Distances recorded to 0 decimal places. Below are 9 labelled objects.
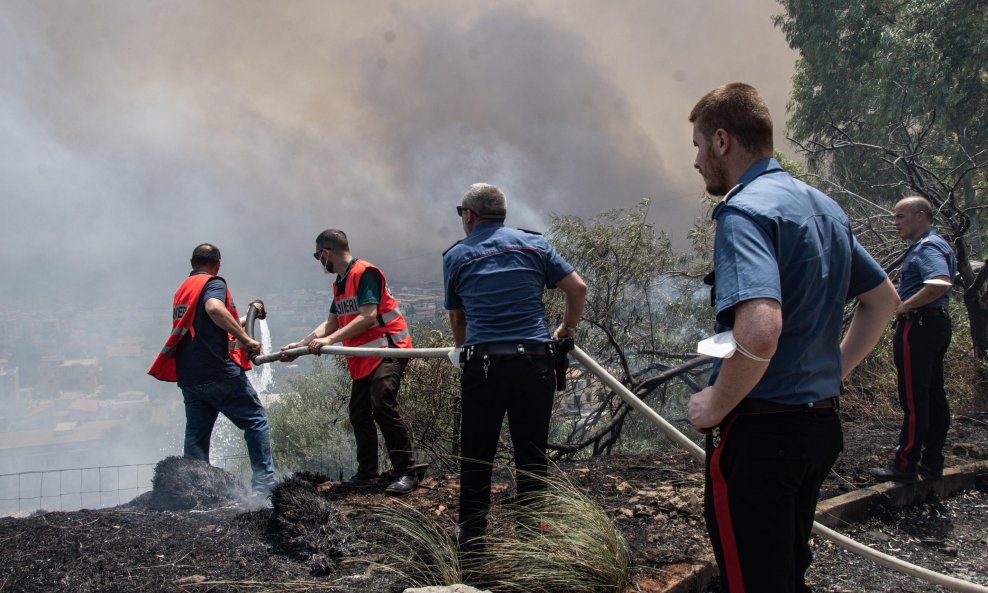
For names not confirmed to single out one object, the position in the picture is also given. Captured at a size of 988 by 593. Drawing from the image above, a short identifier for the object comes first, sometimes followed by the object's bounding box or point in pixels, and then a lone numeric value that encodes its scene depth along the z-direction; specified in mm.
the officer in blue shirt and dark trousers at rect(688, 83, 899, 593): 1664
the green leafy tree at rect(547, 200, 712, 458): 9469
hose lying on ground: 2445
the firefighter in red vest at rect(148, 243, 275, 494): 4836
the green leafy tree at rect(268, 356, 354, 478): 23359
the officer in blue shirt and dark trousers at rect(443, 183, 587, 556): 3105
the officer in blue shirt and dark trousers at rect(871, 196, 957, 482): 4359
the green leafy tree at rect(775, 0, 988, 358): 17297
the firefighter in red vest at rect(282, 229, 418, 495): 4523
